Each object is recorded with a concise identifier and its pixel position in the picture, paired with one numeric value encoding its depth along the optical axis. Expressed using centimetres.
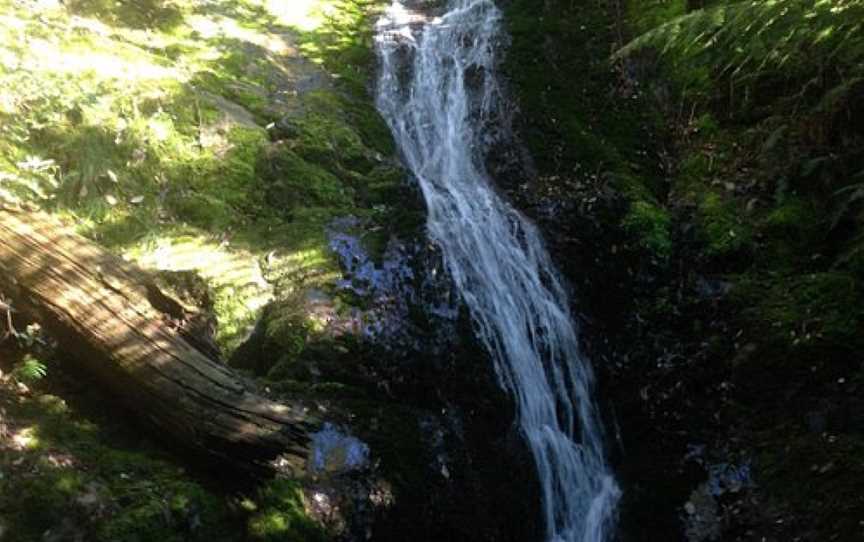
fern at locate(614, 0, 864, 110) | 630
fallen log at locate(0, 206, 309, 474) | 445
